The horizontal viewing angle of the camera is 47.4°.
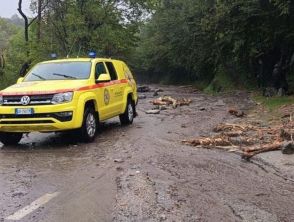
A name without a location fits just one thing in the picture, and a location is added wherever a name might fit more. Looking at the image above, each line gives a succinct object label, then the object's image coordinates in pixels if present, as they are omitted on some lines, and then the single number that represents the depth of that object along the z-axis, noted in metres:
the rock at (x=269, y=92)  15.72
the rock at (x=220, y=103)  15.16
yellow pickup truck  6.81
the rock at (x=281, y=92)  15.05
